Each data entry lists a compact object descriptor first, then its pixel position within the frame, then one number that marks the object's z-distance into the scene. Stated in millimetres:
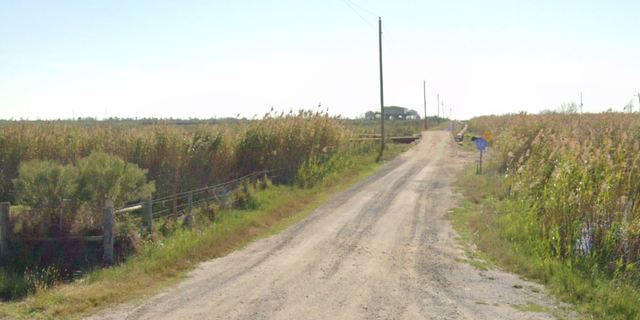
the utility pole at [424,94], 83688
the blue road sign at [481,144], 22480
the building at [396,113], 136175
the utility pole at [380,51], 39094
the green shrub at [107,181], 11523
